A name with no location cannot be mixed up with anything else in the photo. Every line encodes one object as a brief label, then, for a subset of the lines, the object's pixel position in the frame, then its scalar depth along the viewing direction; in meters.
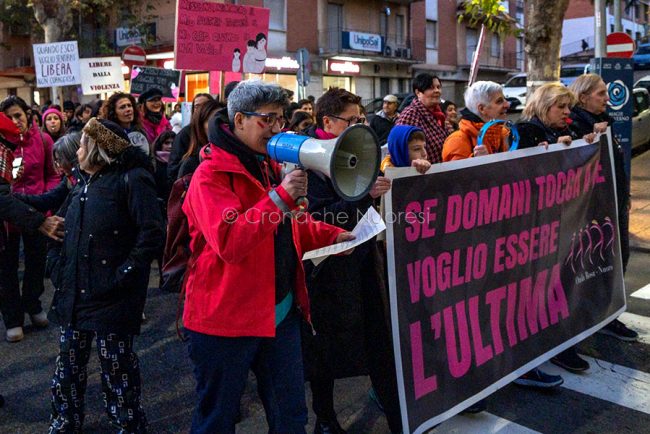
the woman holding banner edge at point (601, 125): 4.52
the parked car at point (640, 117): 14.91
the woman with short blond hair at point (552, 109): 4.20
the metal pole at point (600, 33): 9.31
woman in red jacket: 2.21
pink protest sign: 7.15
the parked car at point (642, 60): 25.59
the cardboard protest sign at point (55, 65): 10.95
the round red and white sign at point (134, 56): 13.27
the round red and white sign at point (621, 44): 10.04
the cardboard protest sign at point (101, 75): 11.60
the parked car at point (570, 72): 22.70
